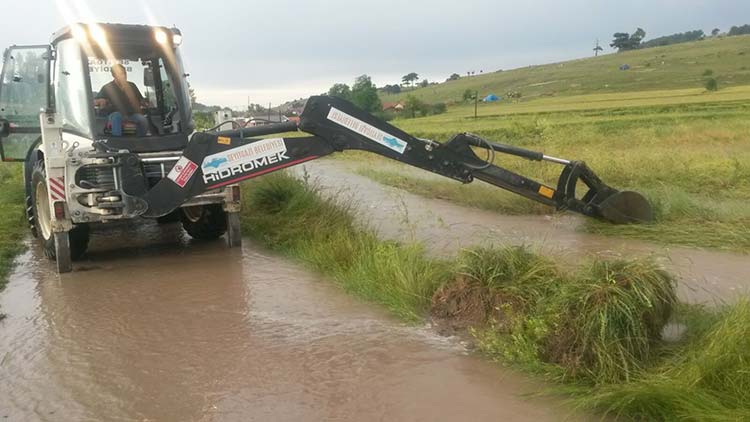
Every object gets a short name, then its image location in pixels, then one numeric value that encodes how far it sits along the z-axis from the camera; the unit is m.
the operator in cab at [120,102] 7.96
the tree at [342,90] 54.49
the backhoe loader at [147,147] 6.95
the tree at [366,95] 53.63
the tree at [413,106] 56.57
